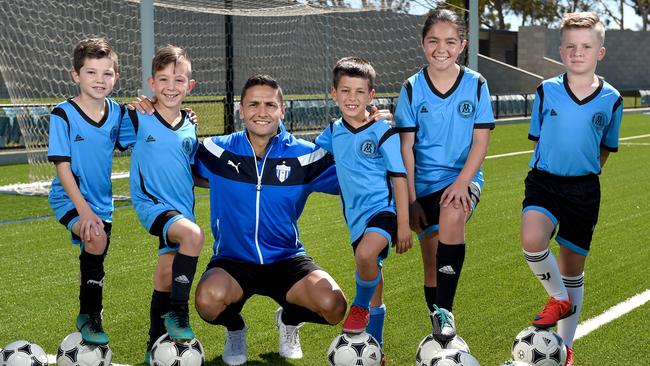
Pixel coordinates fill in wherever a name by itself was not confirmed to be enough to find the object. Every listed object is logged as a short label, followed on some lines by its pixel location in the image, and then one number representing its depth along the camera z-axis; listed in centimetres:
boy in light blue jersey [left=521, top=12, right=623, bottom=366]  427
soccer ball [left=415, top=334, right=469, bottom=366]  387
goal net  1182
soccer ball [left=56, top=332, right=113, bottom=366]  394
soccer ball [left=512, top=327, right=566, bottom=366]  396
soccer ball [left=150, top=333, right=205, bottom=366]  382
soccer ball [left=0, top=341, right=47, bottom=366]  378
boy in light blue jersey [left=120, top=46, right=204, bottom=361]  421
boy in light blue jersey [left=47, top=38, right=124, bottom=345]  415
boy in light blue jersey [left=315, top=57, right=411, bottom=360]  407
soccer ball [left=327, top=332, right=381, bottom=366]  388
